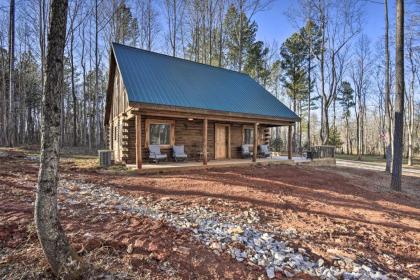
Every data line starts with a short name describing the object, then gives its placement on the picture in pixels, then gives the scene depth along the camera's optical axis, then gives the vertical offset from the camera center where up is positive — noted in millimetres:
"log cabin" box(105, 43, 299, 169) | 9609 +1558
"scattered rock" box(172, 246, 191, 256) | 3136 -1524
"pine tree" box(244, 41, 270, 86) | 24328 +8630
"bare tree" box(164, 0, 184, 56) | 20828 +11058
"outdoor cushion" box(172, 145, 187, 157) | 10952 -481
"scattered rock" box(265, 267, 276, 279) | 2898 -1696
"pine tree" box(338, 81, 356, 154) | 31328 +6087
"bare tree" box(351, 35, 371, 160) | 24984 +8073
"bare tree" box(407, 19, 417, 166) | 19917 +5670
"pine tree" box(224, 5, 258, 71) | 22398 +10882
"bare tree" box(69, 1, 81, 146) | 17188 +9571
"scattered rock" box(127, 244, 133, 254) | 3010 -1434
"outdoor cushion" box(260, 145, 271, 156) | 14155 -564
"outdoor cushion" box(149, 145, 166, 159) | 10284 -507
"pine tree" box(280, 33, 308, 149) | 24131 +8227
